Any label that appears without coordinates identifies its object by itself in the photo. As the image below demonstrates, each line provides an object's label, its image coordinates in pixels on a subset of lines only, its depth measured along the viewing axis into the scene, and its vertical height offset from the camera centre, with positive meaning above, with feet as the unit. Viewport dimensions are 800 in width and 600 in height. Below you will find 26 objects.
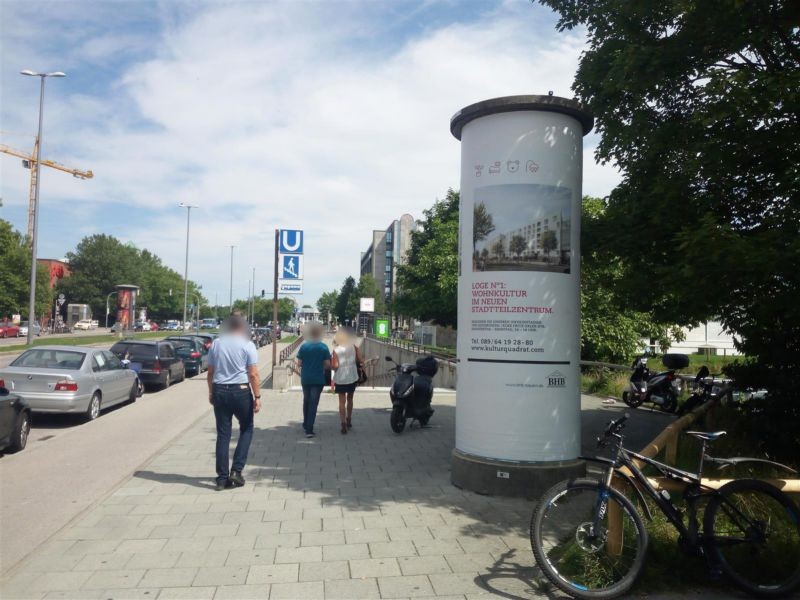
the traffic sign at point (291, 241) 53.67 +6.70
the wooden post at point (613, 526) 13.71 -4.30
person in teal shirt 31.78 -2.76
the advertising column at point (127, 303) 141.28 +2.81
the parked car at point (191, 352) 79.97 -4.56
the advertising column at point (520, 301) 20.84 +0.83
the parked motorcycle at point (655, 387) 42.57 -4.00
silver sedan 36.73 -3.95
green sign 146.61 -1.14
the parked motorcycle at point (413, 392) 33.04 -3.70
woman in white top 33.24 -2.59
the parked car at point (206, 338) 97.06 -3.31
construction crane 273.29 +71.77
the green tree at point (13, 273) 161.48 +10.87
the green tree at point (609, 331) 69.10 -0.27
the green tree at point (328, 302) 394.52 +12.28
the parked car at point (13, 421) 27.40 -4.89
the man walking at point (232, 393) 21.88 -2.61
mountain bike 13.47 -4.39
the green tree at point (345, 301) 319.43 +11.45
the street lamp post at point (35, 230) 97.86 +13.00
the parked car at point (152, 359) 60.18 -4.18
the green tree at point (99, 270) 294.66 +21.38
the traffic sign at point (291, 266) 53.98 +4.59
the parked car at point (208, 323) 338.13 -3.07
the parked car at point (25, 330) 199.57 -5.59
